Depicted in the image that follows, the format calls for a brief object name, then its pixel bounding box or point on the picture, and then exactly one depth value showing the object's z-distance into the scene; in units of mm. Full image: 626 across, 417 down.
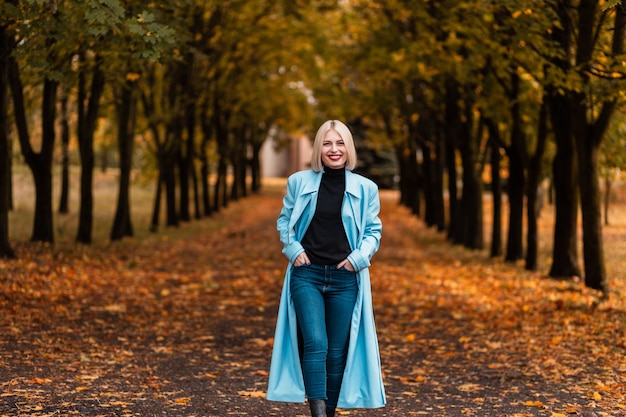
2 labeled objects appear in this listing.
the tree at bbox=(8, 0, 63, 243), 14027
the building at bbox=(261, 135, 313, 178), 90312
